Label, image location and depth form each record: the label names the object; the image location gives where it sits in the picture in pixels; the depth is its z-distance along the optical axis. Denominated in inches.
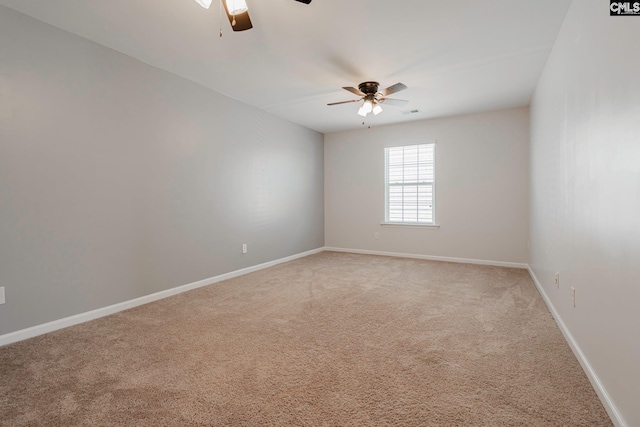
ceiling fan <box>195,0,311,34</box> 67.6
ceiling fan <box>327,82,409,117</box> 141.6
